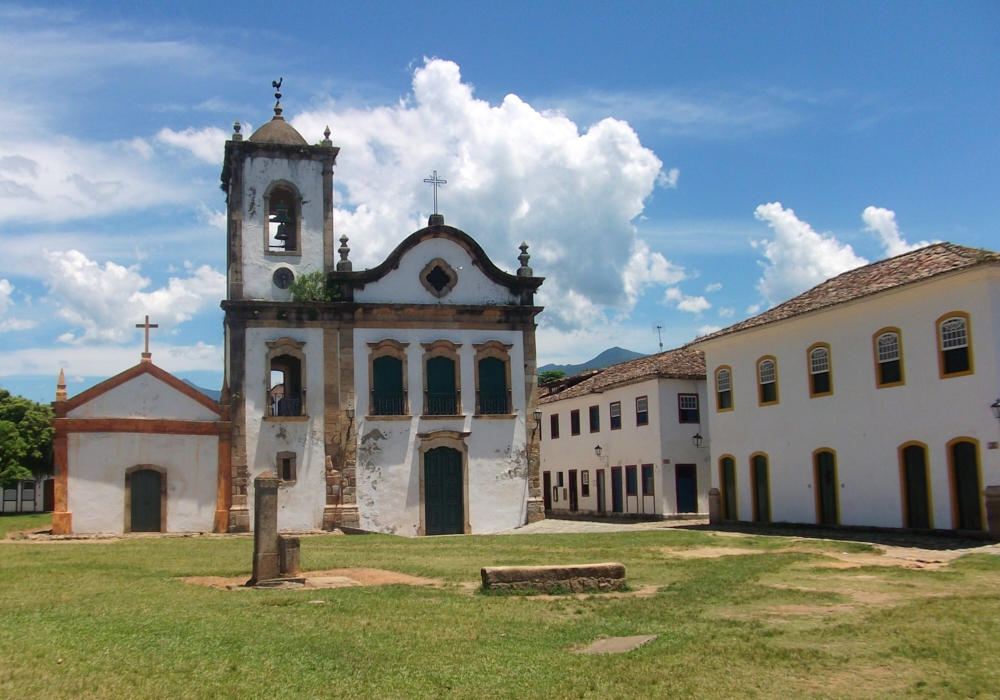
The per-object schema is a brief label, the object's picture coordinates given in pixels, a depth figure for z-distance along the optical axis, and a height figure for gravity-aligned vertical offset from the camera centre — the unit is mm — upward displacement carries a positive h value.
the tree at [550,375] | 73875 +7009
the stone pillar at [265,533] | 12875 -850
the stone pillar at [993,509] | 18562 -1178
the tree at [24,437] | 39625 +1806
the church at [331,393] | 25094 +2122
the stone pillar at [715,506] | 27828 -1424
